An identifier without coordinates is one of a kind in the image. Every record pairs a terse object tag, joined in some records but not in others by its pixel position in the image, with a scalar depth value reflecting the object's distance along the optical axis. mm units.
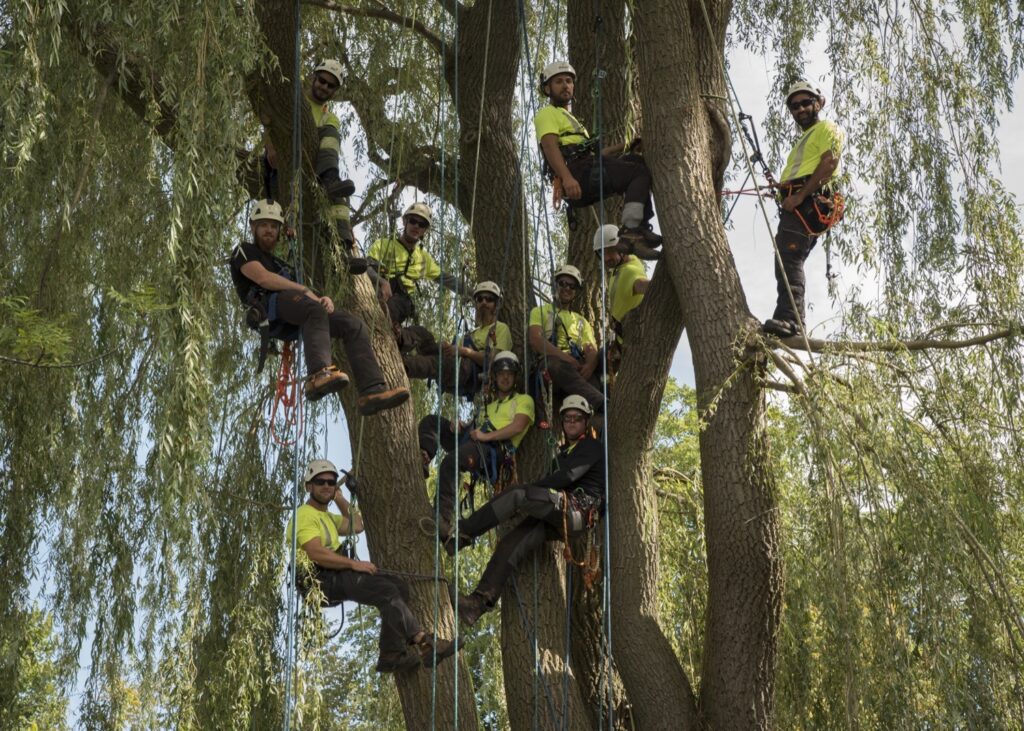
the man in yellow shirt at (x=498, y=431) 7180
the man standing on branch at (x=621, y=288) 7594
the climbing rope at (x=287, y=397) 6316
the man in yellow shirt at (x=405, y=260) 7465
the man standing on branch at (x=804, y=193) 6508
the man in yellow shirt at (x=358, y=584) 6199
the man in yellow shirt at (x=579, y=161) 6824
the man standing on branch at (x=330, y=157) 6520
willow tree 5500
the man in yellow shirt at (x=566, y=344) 7352
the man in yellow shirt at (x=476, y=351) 7508
